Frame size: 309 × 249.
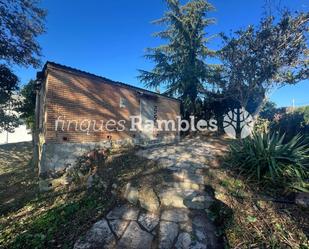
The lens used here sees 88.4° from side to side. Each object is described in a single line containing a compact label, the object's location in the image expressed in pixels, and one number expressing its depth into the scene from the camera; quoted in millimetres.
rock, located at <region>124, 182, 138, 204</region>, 3564
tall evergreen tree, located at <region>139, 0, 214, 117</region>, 13582
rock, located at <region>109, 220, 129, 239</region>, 2843
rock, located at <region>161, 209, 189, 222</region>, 3008
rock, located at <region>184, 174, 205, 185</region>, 3862
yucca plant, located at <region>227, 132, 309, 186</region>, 3759
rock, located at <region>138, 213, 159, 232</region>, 2924
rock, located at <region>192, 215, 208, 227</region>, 2896
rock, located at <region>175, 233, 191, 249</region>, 2547
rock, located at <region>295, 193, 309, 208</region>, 3015
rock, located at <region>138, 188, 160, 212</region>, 3330
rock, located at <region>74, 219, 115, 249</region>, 2645
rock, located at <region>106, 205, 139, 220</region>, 3179
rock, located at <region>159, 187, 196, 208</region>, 3339
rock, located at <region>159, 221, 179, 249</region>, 2592
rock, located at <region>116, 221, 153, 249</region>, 2610
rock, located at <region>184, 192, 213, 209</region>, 3256
